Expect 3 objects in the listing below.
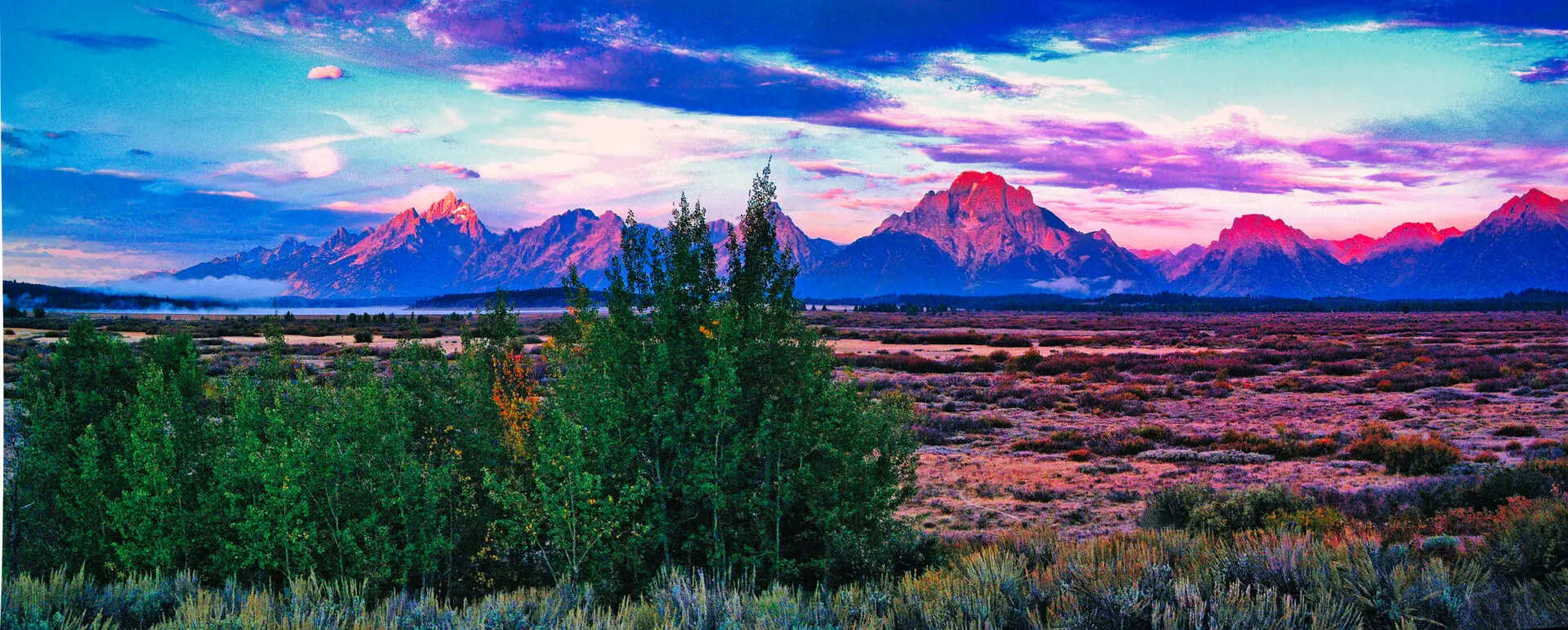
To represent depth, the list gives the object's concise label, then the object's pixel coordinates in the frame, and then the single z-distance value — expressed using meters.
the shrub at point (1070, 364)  40.28
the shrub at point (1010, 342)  59.32
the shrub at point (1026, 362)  41.34
